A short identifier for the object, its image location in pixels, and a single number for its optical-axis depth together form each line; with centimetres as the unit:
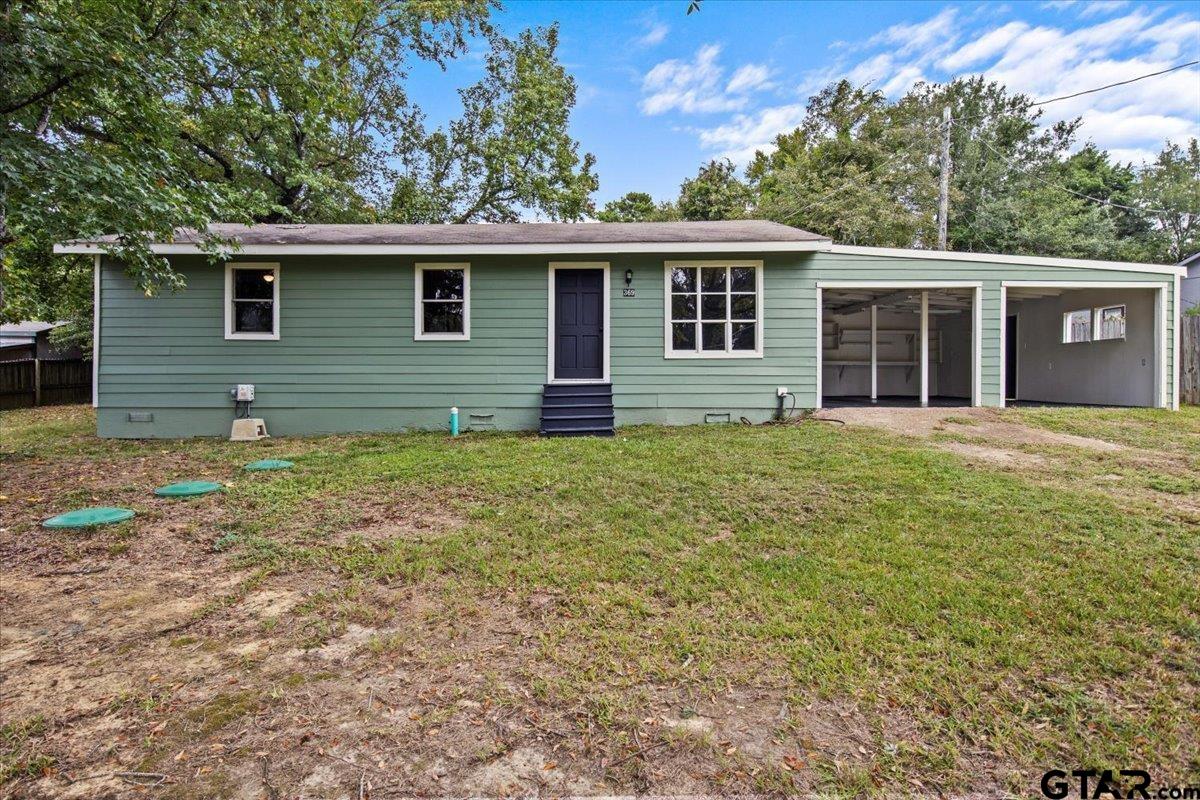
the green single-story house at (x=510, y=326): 791
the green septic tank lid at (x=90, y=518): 383
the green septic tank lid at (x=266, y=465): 560
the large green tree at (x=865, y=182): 1756
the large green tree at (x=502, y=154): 1689
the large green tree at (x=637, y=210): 2305
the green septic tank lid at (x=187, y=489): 464
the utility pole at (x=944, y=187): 1605
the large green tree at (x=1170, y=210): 2347
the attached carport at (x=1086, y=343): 881
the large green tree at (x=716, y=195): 2164
